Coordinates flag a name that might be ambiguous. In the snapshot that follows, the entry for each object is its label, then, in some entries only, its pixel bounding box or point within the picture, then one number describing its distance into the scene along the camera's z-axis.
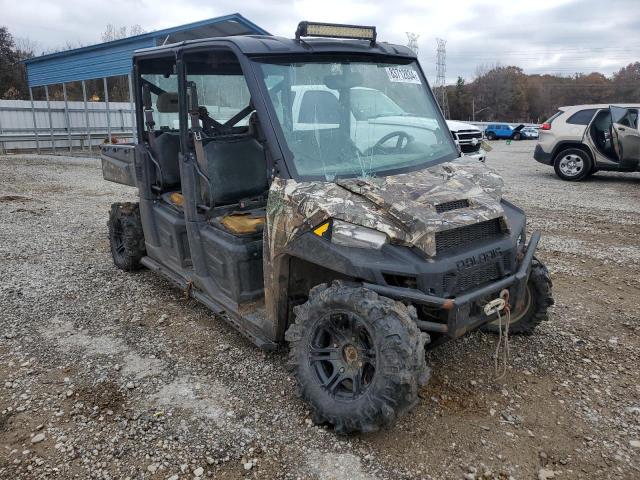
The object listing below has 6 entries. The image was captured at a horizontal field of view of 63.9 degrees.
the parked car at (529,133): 35.28
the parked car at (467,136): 11.96
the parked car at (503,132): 34.84
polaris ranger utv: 2.77
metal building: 11.80
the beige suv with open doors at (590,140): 11.43
